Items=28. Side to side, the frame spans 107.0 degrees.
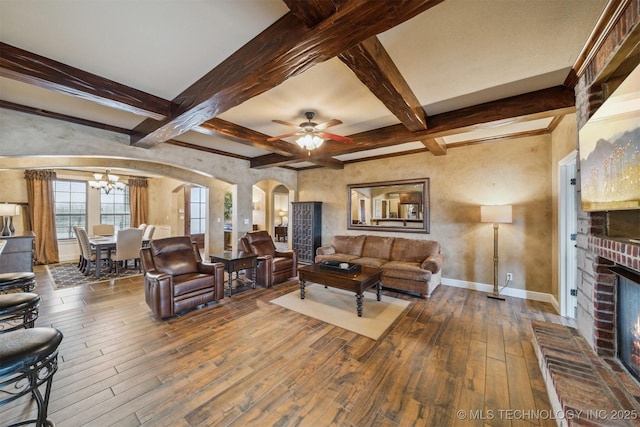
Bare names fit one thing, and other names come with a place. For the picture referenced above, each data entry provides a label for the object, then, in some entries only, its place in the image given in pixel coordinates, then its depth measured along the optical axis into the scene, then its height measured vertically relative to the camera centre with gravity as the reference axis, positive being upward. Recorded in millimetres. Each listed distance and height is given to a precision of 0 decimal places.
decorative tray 3630 -828
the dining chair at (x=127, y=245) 5164 -695
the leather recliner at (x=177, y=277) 3082 -921
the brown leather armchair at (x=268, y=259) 4480 -907
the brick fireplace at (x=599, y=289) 1363 -581
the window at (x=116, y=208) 7410 +177
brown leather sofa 3920 -860
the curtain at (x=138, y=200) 7551 +442
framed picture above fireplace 1270 +396
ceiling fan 2951 +1033
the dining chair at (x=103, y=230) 6656 -457
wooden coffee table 3229 -946
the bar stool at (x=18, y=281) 2582 -758
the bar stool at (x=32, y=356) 1265 -796
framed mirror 4984 +203
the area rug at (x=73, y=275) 4645 -1352
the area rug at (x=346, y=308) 2967 -1376
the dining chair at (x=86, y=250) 5117 -806
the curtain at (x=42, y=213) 6016 +13
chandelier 5846 +827
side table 4086 -856
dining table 4988 -685
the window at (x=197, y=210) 8688 +150
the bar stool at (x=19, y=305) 1975 -786
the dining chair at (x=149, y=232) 6257 -499
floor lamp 3701 -51
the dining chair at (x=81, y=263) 5596 -1177
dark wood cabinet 6379 -396
